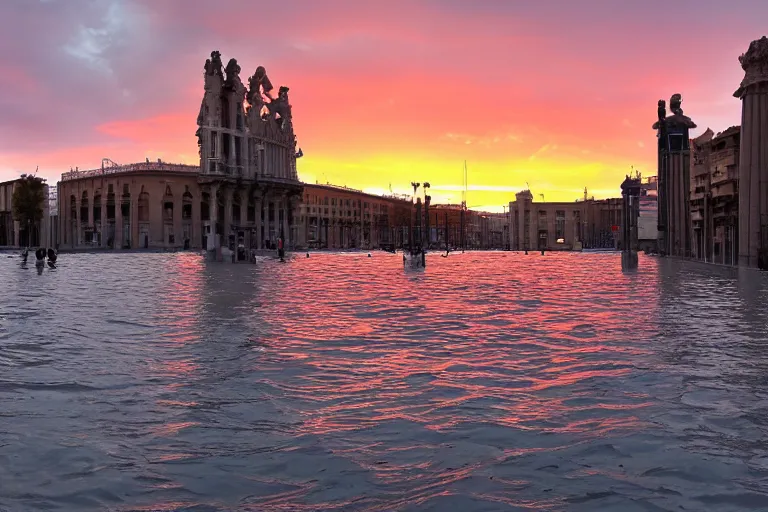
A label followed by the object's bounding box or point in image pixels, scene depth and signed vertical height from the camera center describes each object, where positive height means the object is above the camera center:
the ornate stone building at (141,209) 111.62 +6.88
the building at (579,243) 173.12 +1.57
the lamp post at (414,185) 68.93 +6.43
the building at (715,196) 48.94 +3.98
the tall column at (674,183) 72.25 +7.03
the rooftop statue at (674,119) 80.50 +15.14
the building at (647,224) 122.31 +4.34
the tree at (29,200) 111.81 +8.45
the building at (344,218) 155.62 +7.87
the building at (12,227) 130.88 +4.83
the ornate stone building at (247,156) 107.88 +15.64
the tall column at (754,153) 40.84 +5.58
